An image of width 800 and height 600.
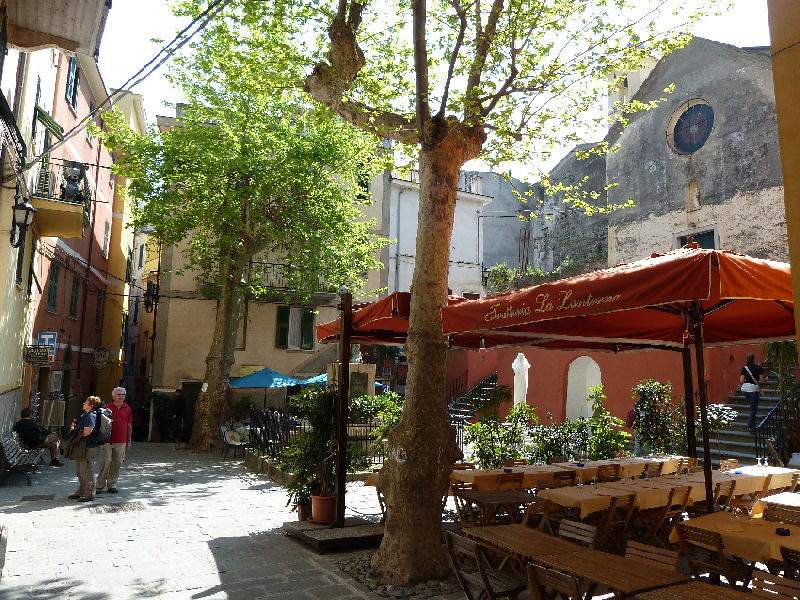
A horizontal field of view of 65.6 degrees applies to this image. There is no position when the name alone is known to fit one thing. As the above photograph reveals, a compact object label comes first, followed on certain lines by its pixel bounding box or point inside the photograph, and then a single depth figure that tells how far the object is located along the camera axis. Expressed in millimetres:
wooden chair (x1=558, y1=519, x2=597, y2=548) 4887
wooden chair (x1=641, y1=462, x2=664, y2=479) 7930
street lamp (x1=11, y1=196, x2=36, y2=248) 10359
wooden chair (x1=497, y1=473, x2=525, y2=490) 7137
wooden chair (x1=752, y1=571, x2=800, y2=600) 3682
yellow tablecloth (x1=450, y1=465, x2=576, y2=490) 7055
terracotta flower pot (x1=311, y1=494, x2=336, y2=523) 7602
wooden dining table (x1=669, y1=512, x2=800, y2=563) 4426
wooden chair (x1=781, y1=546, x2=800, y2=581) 4074
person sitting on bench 12461
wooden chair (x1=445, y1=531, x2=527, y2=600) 4504
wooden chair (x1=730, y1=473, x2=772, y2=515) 6745
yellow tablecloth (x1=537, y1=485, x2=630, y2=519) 5820
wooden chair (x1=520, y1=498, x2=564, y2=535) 5886
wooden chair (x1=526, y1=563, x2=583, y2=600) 3711
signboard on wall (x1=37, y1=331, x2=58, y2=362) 15541
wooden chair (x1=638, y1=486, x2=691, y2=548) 6227
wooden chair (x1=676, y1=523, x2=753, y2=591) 4445
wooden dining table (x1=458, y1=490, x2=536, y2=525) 6125
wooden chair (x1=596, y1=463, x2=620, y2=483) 7574
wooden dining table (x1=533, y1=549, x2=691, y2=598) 3710
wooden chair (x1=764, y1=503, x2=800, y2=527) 5195
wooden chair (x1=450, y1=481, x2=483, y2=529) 6480
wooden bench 10930
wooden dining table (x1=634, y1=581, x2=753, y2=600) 3523
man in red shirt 10141
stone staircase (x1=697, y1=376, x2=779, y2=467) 12703
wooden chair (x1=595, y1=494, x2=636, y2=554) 5840
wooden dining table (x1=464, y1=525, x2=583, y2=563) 4496
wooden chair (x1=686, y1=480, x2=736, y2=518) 6522
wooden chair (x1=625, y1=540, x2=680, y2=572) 4184
